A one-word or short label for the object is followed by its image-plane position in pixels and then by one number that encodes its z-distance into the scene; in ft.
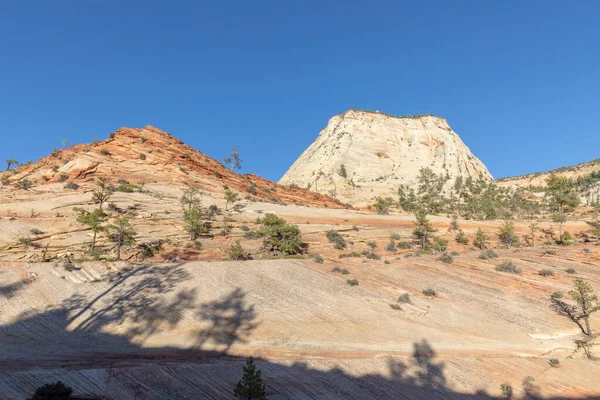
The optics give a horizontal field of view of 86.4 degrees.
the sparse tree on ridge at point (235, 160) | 268.45
